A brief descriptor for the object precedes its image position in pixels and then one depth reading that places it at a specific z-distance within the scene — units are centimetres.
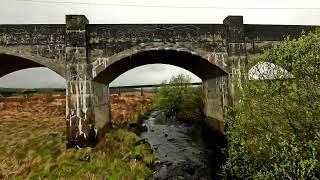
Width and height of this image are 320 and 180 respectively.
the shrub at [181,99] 3394
